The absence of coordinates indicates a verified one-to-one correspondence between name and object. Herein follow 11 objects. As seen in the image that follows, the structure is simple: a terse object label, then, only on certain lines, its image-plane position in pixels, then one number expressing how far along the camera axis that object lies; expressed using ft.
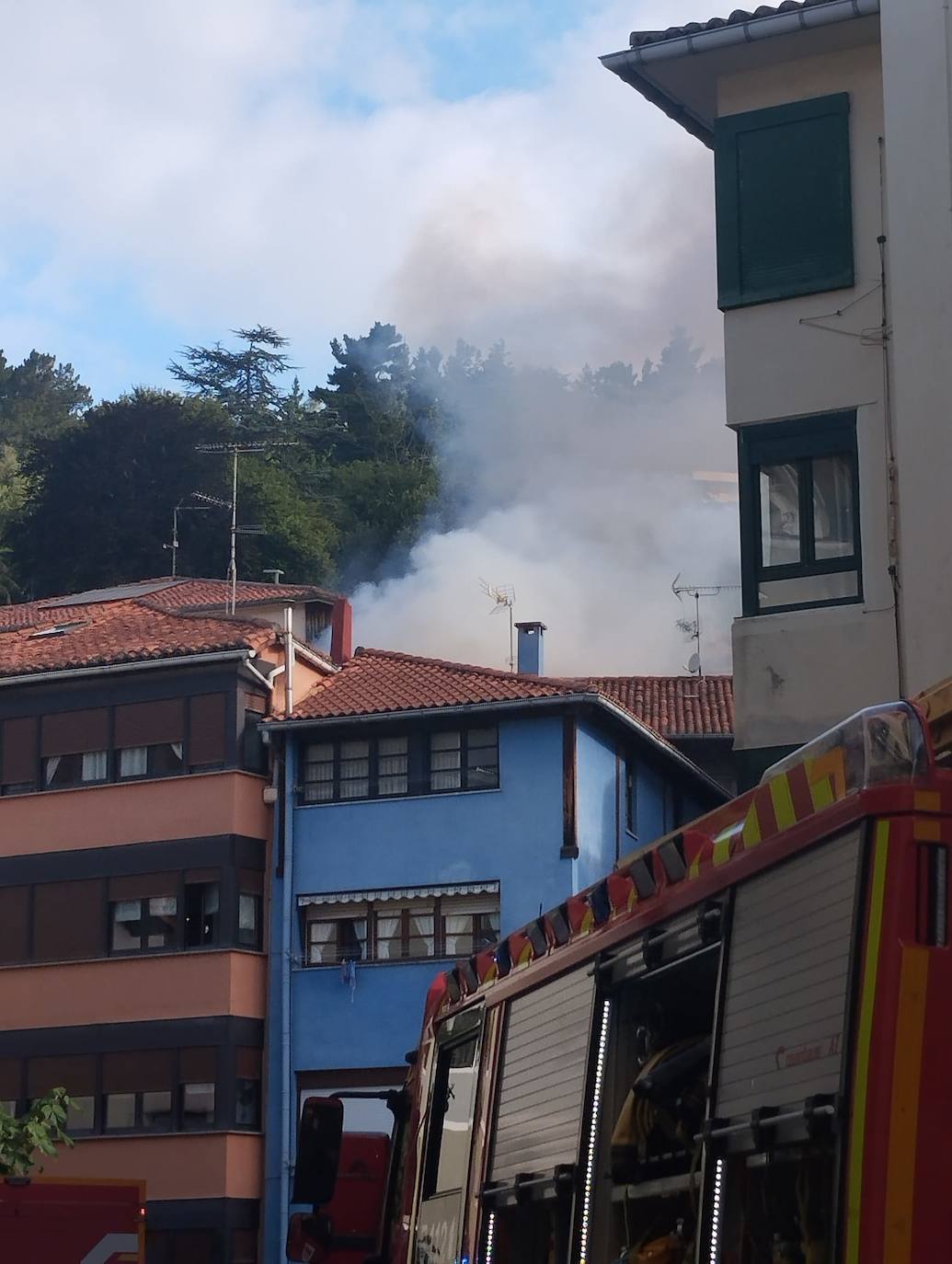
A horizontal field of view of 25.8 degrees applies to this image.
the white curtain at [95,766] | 119.14
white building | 50.52
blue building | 111.34
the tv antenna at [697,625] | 163.02
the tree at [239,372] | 341.21
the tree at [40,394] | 371.35
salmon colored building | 109.81
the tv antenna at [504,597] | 168.66
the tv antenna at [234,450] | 148.89
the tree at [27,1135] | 69.21
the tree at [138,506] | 233.14
